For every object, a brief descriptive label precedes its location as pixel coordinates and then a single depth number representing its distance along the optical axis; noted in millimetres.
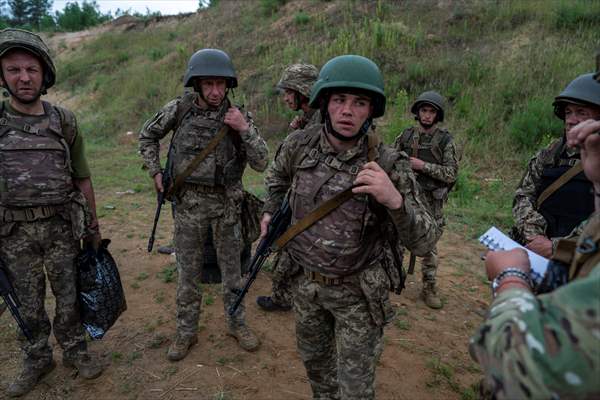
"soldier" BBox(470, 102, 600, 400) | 800
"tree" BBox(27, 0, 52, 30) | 39594
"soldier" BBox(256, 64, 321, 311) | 3914
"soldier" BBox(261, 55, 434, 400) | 2064
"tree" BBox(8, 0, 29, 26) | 38562
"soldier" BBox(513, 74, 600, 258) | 2600
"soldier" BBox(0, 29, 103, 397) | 2738
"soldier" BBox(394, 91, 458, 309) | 4102
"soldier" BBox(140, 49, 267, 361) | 3217
